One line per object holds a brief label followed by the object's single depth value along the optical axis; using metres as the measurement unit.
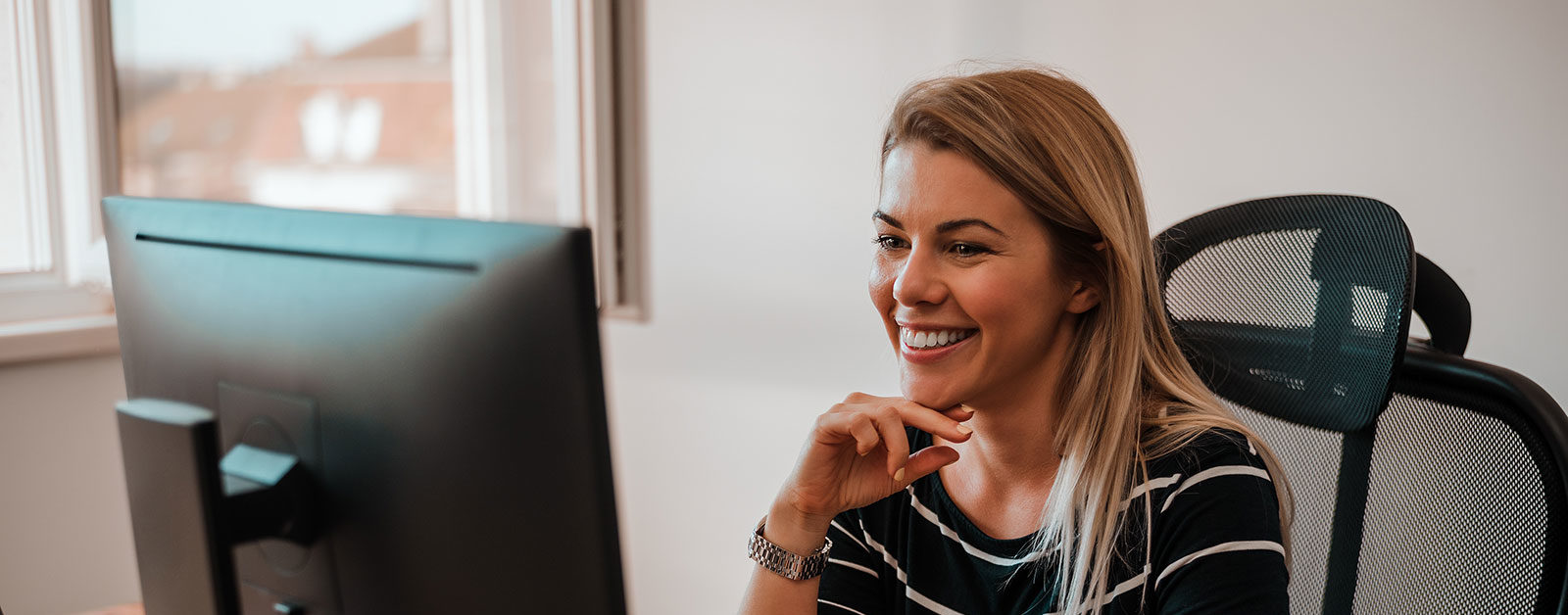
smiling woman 1.09
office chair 0.89
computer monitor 0.68
